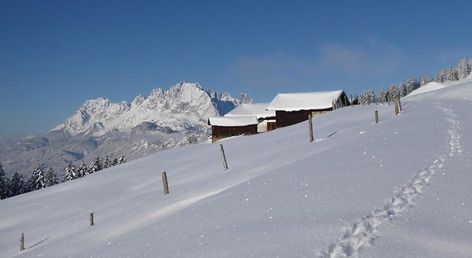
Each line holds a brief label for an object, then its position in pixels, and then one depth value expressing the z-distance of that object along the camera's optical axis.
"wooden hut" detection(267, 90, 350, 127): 71.38
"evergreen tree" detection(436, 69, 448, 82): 183.01
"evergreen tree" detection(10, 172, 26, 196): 79.25
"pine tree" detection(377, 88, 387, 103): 141.27
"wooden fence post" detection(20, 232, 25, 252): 26.19
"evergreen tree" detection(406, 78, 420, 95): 170.62
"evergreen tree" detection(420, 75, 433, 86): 177.27
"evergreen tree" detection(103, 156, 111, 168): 99.81
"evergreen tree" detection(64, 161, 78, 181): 89.88
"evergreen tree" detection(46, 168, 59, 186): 87.17
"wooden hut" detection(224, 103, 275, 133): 77.06
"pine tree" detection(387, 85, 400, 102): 136.57
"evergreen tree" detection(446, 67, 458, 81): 176.94
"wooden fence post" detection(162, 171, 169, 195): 27.00
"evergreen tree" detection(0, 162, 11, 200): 74.81
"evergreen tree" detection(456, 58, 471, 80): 182.12
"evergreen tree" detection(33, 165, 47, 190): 84.25
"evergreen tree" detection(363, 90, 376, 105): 134.16
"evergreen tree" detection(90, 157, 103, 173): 93.88
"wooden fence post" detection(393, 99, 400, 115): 43.16
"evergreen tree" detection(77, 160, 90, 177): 92.38
